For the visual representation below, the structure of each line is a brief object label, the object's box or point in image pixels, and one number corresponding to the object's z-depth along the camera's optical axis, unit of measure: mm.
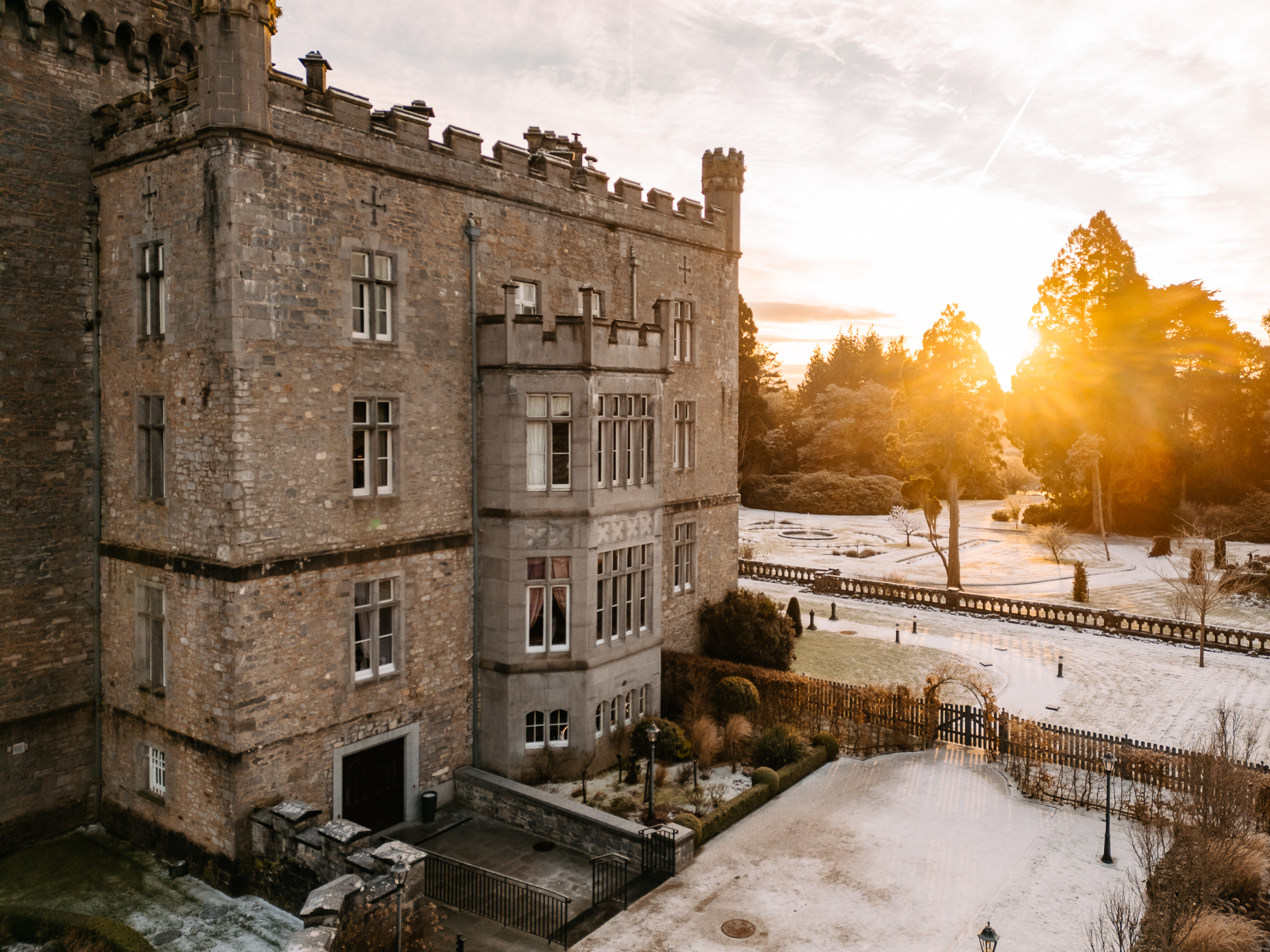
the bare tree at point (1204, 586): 31094
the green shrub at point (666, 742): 20109
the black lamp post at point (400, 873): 12766
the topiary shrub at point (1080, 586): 39031
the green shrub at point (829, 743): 21188
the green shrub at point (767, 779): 18922
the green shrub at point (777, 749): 20328
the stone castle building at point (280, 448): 14984
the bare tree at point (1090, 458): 54312
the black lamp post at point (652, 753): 16516
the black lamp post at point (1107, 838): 15930
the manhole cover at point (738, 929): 13688
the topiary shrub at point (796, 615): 34031
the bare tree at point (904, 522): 59062
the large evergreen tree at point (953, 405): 41781
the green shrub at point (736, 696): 22938
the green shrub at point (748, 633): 26812
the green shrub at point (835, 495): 74125
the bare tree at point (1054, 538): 49375
